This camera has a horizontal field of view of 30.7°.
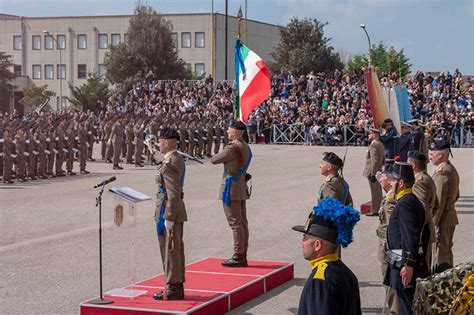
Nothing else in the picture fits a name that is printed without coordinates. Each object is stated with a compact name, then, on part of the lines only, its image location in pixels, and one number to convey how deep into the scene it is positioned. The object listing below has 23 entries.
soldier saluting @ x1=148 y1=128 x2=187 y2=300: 9.49
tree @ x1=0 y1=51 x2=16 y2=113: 67.88
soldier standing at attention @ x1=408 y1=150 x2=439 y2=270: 9.46
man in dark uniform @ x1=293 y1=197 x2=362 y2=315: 5.21
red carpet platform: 9.16
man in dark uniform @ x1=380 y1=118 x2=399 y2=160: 17.42
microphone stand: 9.32
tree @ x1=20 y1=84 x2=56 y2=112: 65.94
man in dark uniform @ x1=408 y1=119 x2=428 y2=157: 17.75
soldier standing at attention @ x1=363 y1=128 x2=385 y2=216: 17.19
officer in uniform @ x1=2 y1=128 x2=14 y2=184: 23.39
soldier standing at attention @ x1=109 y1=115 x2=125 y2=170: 28.22
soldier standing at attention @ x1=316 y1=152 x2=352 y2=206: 10.02
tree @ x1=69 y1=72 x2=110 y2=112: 62.03
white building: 74.62
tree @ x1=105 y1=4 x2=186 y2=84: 64.06
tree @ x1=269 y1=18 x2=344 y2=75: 61.81
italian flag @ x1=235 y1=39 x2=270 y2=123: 13.27
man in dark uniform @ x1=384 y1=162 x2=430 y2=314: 7.67
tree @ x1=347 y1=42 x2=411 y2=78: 68.19
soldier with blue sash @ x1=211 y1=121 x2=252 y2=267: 11.35
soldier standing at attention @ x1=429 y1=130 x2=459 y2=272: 10.78
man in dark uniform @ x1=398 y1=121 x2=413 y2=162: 17.16
